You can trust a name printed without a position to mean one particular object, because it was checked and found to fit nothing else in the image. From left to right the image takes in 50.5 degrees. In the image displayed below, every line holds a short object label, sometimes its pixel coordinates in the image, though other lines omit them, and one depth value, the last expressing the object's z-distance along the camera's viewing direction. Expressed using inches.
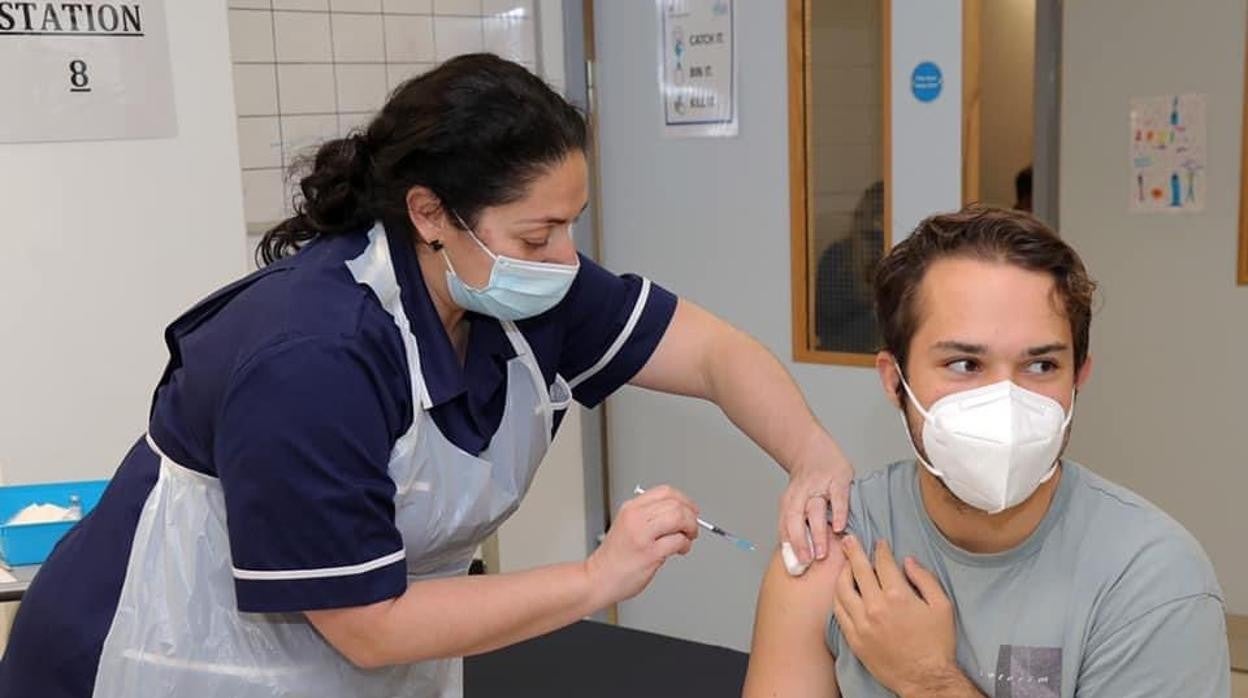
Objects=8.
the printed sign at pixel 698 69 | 116.1
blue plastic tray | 80.4
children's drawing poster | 140.4
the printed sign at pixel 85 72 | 95.2
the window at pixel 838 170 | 107.0
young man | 52.7
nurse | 52.8
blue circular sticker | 101.8
